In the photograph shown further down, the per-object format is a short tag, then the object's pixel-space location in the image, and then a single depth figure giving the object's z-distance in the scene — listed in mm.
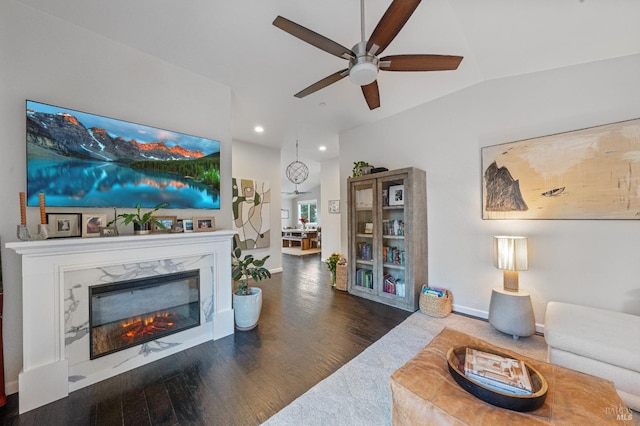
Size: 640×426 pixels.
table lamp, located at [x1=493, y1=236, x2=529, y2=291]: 2492
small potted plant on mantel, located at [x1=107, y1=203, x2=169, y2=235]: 2074
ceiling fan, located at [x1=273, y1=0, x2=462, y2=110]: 1498
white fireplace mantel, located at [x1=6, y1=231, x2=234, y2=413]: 1627
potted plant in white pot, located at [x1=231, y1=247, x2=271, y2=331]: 2631
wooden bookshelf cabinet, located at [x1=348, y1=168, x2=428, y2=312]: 3246
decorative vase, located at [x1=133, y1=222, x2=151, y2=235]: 2147
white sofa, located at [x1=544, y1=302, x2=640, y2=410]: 1516
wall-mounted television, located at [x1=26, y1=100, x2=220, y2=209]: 1829
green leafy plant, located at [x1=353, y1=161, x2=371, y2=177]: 3859
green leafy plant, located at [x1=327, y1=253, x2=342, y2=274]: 4266
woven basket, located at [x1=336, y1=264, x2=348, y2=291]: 4035
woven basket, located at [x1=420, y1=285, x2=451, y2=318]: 2980
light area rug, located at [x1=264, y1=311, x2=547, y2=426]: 1518
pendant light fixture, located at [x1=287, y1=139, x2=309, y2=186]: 4984
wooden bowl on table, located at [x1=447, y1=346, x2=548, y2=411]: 1043
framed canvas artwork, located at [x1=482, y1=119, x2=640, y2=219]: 2154
